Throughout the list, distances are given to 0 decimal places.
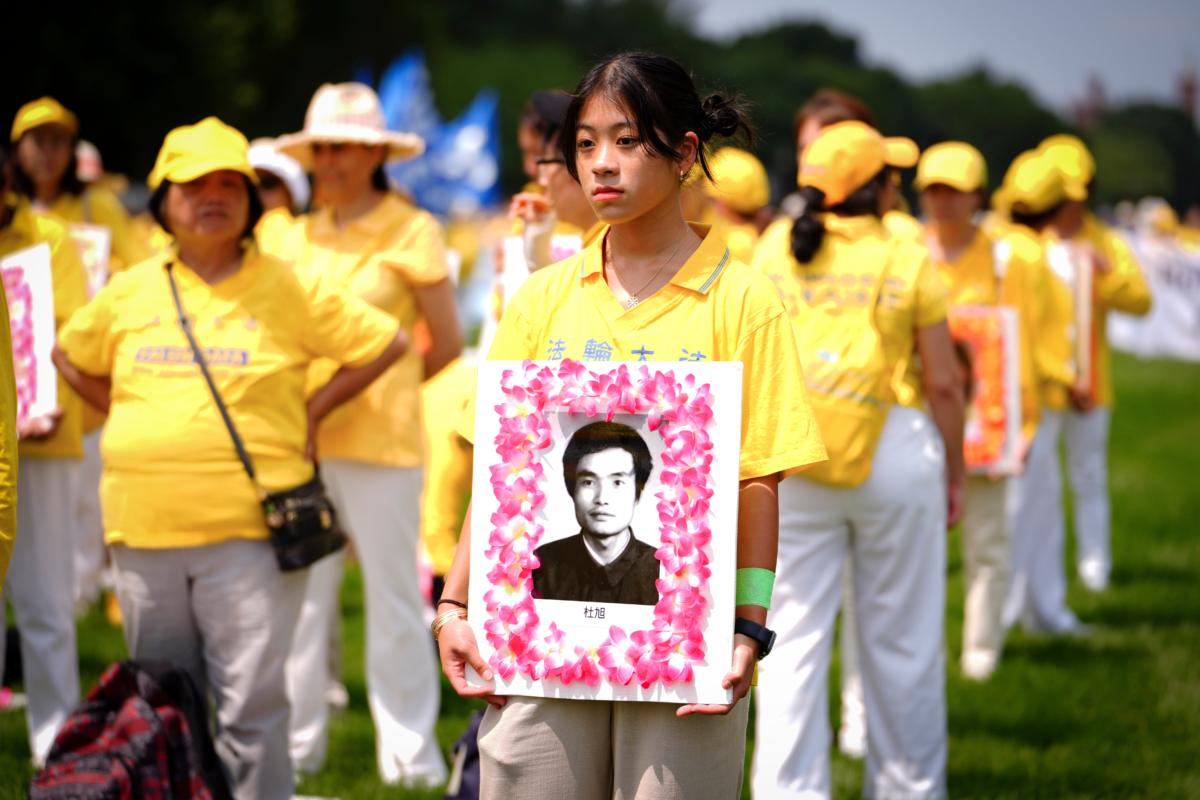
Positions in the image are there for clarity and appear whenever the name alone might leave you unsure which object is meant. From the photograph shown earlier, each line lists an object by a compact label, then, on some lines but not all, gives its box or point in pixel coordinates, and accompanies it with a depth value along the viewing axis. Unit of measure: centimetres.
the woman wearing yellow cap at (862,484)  1059
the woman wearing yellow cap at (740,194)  1737
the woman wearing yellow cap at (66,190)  1553
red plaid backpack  912
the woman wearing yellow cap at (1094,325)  1784
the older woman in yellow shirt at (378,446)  1243
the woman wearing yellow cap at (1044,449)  1727
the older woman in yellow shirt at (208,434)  982
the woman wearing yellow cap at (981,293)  1545
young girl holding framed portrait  665
